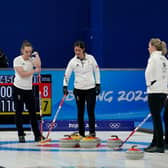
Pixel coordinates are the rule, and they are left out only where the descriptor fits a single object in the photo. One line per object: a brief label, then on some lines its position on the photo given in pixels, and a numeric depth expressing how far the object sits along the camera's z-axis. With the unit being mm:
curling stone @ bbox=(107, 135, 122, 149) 18750
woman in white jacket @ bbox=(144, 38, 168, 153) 17406
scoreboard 25500
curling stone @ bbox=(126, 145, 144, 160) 15836
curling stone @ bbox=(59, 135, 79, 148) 19156
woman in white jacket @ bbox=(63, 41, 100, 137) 21016
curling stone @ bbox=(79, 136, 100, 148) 18984
